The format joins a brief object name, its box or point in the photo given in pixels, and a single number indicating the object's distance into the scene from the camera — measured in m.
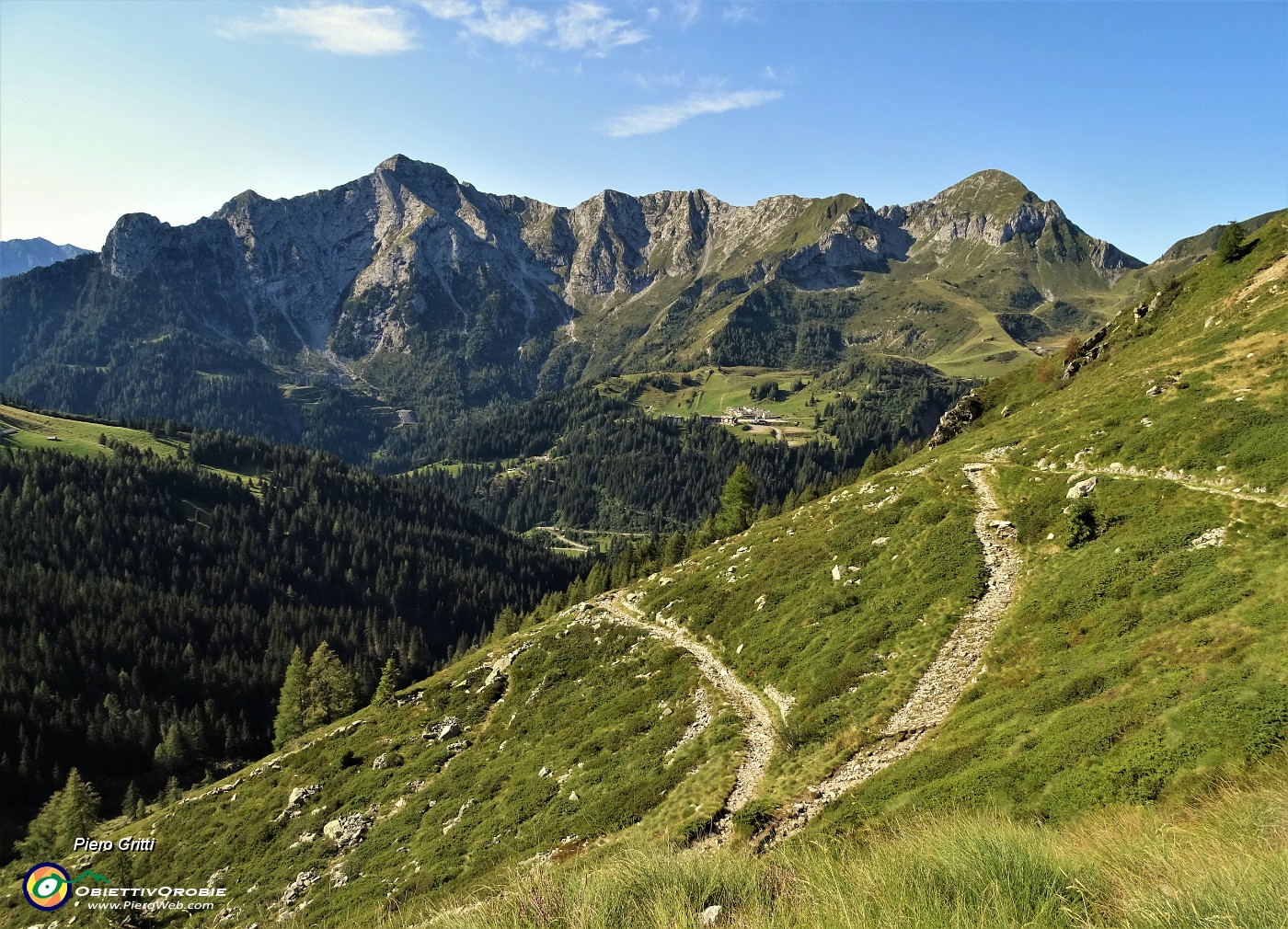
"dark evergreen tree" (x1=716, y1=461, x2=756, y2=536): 99.94
